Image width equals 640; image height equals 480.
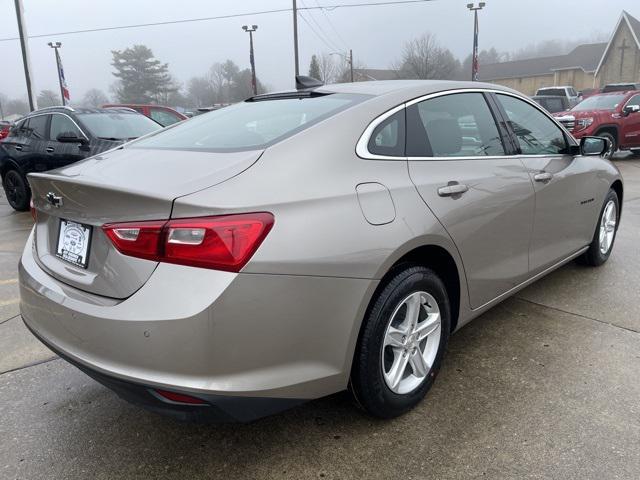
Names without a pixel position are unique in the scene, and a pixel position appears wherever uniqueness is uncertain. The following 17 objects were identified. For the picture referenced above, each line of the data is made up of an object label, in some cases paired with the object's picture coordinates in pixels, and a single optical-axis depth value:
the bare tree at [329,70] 64.44
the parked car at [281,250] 1.79
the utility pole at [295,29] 24.88
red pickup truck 12.28
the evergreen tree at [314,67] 68.70
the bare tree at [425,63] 51.44
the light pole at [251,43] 32.19
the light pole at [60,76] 18.84
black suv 7.24
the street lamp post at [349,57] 54.71
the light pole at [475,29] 30.57
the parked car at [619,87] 24.11
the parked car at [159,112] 13.09
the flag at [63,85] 18.54
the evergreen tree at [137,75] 80.06
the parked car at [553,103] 17.72
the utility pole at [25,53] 15.71
